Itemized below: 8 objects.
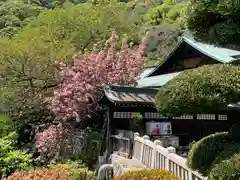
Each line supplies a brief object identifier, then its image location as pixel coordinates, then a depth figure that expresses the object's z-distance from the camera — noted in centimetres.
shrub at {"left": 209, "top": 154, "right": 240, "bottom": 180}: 435
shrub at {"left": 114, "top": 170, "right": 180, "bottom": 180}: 595
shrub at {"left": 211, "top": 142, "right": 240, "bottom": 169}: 480
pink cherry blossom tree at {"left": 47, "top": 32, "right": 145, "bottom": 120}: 1597
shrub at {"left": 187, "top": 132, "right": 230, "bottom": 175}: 520
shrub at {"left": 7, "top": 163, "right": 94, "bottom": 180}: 1084
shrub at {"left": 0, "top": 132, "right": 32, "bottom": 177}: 1076
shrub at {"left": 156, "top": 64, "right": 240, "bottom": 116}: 462
